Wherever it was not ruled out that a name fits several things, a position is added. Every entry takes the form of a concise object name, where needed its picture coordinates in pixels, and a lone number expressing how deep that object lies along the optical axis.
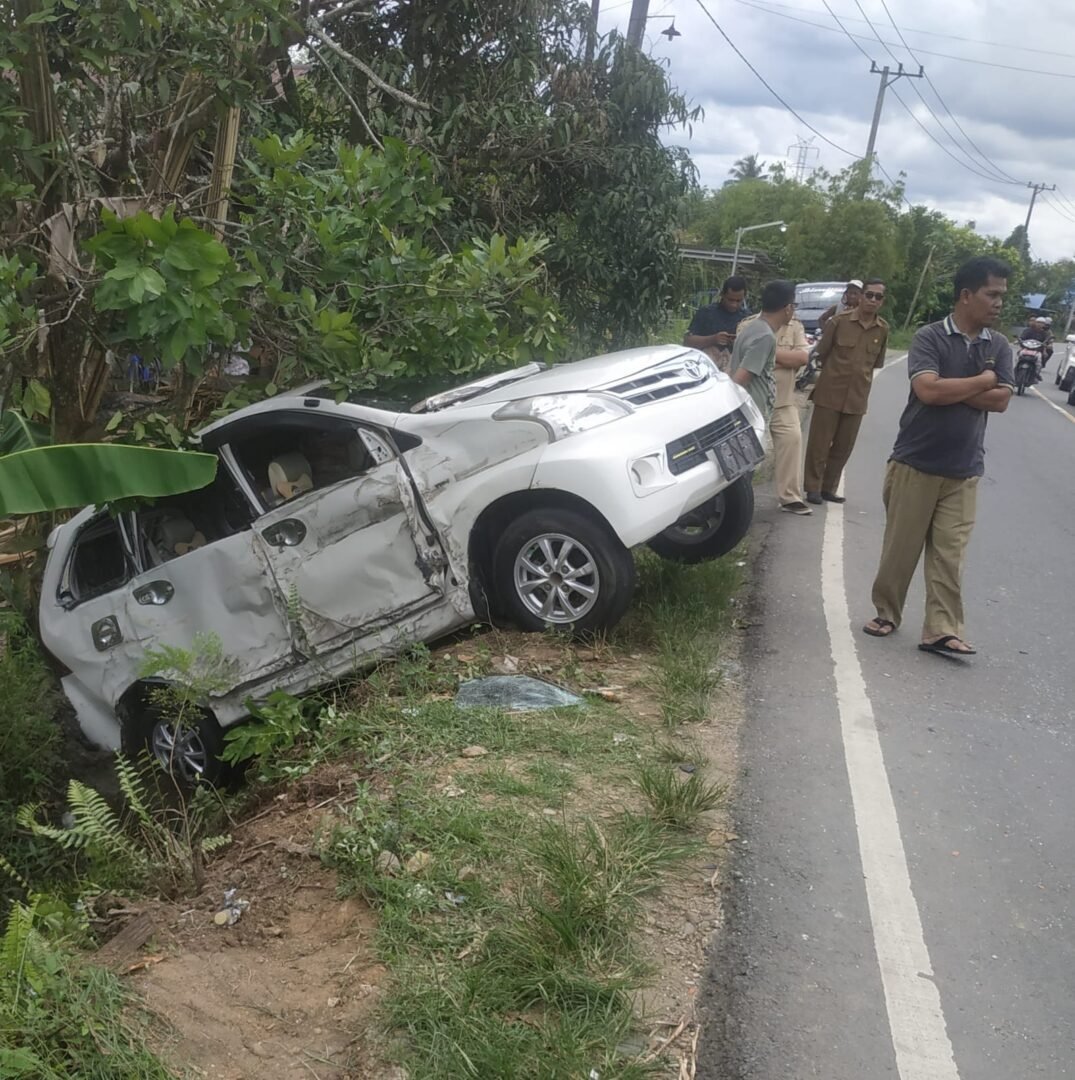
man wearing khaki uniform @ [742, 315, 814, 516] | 8.45
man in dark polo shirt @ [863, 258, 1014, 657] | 5.28
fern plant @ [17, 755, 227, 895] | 3.64
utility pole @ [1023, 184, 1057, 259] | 110.18
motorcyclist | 24.28
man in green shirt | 7.47
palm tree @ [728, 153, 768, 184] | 119.31
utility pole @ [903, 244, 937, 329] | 54.06
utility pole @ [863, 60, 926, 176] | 43.06
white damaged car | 5.12
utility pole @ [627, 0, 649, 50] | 10.54
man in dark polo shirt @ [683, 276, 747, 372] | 8.64
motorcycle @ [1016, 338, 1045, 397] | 23.45
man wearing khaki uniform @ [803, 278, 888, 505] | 8.68
